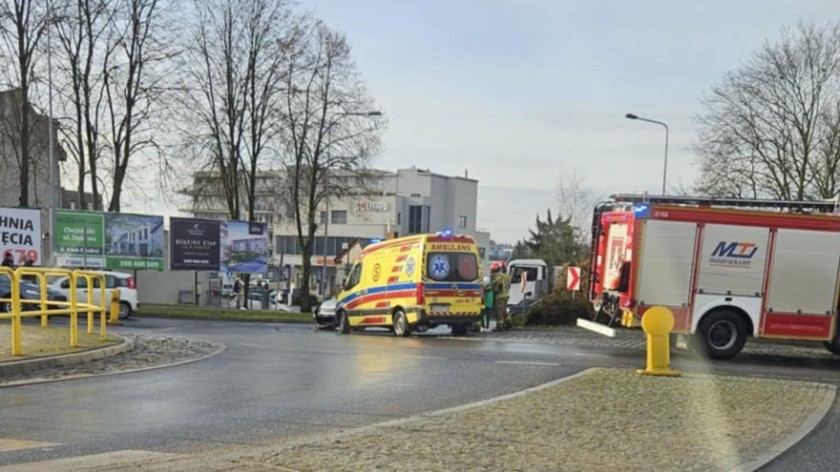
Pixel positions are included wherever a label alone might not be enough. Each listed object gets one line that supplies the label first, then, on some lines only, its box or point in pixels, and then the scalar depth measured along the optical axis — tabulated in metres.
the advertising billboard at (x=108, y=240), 33.16
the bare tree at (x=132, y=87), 34.19
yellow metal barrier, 11.09
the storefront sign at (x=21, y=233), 29.11
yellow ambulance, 19.20
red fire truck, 14.42
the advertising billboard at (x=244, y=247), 37.25
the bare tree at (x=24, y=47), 30.78
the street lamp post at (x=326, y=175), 38.16
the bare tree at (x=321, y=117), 38.62
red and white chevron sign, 19.72
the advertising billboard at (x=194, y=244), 36.28
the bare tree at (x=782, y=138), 32.03
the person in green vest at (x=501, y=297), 22.48
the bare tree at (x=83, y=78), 32.66
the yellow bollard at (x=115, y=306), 21.83
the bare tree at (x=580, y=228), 57.91
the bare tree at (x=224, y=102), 37.34
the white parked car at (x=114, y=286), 25.05
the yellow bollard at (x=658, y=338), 10.84
